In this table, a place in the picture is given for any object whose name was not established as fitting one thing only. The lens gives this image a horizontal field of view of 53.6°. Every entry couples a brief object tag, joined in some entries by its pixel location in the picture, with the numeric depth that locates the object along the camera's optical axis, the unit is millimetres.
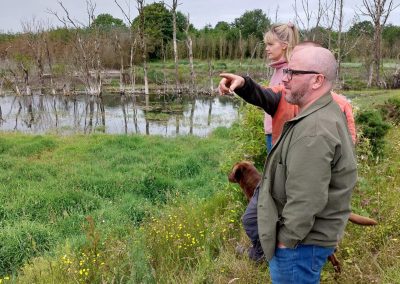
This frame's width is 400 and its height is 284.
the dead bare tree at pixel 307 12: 28584
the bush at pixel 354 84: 26906
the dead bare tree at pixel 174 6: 26502
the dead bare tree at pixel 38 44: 31825
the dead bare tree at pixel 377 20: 24562
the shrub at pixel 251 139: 4930
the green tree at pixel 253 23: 48747
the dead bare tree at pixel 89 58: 27748
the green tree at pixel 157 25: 41594
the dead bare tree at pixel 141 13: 26109
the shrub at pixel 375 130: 5871
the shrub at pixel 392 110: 9241
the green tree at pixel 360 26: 39225
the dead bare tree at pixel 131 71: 27791
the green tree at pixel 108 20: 54062
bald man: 1819
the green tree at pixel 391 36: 43406
